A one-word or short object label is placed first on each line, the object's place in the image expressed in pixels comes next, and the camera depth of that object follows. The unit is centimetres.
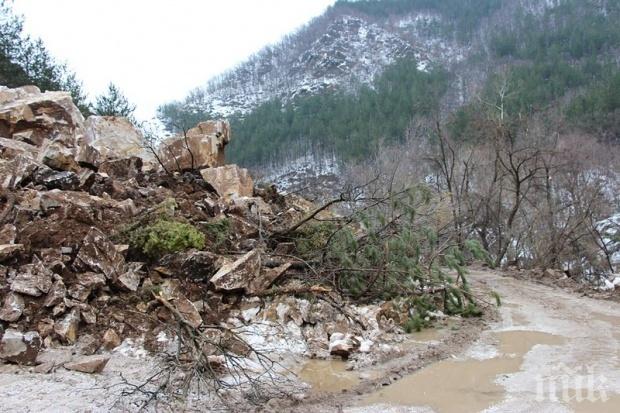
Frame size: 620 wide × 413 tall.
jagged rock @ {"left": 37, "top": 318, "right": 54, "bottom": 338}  505
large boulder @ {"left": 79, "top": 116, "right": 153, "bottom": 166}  1034
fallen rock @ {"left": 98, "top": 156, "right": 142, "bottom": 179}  916
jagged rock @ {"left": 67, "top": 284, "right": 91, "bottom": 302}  555
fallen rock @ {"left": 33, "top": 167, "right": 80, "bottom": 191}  750
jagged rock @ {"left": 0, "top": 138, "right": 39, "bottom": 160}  815
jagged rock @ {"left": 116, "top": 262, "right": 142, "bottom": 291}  593
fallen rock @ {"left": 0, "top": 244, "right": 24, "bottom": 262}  559
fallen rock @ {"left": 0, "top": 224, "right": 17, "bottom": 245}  589
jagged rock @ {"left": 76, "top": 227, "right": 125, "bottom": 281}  591
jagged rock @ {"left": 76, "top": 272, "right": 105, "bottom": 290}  569
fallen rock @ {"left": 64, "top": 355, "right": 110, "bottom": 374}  461
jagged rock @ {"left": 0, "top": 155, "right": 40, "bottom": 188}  719
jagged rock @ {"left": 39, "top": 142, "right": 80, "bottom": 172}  812
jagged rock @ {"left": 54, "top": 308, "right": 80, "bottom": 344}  509
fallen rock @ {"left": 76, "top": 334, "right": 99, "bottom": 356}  504
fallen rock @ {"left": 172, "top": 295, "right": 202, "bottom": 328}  553
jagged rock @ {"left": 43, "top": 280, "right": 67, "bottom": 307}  529
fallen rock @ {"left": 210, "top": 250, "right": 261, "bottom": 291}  622
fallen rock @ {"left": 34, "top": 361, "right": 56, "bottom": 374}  457
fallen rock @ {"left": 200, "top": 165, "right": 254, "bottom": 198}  934
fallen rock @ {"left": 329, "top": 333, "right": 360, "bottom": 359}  554
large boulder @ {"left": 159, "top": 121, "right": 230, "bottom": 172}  1009
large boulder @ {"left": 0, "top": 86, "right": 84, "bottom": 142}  930
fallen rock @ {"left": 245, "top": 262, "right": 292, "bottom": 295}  646
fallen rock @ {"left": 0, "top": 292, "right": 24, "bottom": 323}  502
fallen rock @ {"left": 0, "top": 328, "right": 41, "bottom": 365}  470
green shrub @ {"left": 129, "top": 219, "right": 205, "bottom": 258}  652
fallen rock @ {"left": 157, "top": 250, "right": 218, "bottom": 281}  638
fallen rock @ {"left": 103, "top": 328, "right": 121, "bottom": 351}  516
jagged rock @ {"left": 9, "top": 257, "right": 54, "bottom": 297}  529
